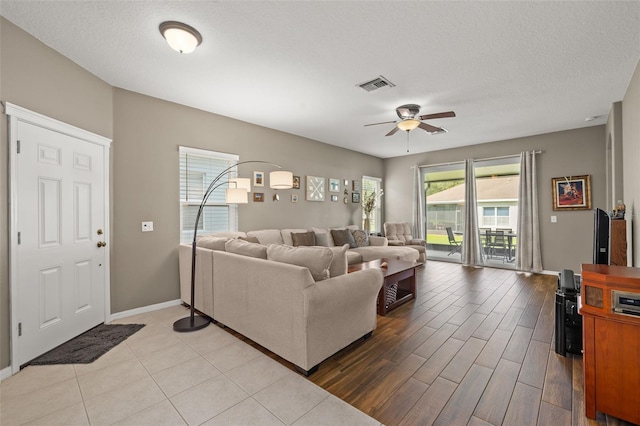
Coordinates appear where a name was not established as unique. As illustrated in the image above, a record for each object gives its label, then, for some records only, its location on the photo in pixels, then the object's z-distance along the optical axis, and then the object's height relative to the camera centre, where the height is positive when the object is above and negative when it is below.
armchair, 6.69 -0.65
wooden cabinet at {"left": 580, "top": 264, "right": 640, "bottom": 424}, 1.62 -0.83
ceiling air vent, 3.33 +1.61
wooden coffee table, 3.55 -0.92
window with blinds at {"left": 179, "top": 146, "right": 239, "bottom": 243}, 4.20 +0.33
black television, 2.80 -0.29
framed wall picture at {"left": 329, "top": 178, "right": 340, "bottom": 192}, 6.66 +0.70
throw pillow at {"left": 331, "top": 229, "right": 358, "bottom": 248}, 5.94 -0.52
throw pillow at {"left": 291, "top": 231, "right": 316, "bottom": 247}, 5.18 -0.48
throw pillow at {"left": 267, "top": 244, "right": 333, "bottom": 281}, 2.37 -0.40
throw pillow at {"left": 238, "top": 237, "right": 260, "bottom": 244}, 4.25 -0.39
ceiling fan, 3.98 +1.37
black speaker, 2.52 -1.03
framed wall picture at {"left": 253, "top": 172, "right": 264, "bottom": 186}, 5.05 +0.66
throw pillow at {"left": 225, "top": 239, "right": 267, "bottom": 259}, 2.80 -0.37
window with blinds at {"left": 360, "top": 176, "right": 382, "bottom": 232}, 7.86 +0.50
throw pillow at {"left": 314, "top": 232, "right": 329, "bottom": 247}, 5.61 -0.53
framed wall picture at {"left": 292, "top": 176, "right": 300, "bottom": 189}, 5.72 +0.67
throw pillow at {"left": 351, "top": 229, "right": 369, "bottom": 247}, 6.19 -0.56
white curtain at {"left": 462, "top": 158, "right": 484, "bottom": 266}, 6.57 -0.32
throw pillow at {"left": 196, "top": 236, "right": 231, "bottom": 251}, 3.45 -0.37
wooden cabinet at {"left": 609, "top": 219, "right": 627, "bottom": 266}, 2.82 -0.34
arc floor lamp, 3.17 +0.29
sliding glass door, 6.43 +0.10
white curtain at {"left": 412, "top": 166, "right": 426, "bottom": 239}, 7.57 +0.20
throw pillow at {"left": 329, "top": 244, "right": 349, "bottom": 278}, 2.52 -0.45
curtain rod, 5.82 +1.25
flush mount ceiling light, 2.34 +1.57
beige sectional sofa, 2.21 -0.77
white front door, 2.43 -0.21
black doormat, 2.52 -1.30
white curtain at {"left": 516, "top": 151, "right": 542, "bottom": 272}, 5.81 -0.19
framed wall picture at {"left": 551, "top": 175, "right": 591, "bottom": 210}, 5.35 +0.37
